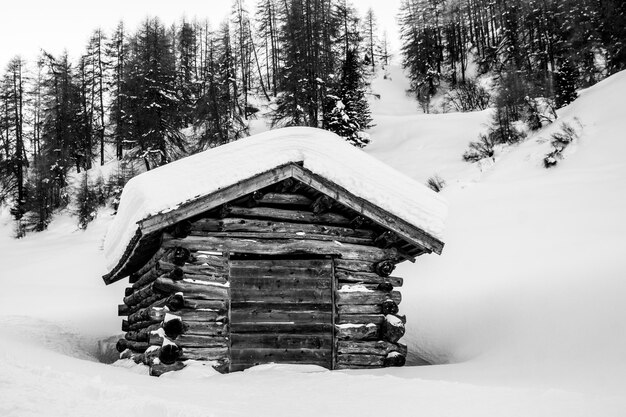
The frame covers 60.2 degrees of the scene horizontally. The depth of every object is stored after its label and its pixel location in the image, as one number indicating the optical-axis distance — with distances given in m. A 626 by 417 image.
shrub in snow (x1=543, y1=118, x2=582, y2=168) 20.12
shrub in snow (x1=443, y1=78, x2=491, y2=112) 40.62
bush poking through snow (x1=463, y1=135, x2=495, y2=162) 25.84
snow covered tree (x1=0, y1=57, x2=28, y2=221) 40.75
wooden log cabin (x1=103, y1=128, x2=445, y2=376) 8.09
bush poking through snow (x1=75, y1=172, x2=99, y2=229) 31.30
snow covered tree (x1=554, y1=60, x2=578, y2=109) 29.45
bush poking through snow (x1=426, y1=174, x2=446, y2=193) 23.50
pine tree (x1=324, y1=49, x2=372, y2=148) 33.81
